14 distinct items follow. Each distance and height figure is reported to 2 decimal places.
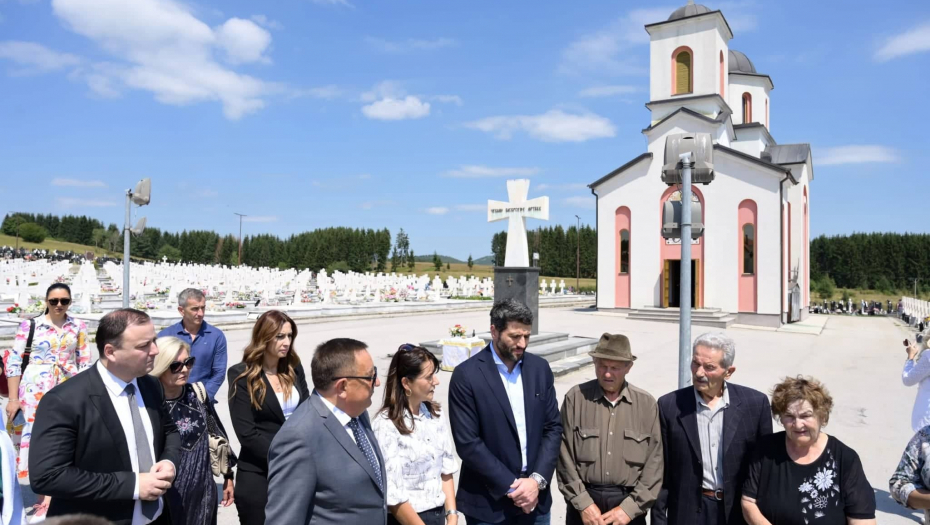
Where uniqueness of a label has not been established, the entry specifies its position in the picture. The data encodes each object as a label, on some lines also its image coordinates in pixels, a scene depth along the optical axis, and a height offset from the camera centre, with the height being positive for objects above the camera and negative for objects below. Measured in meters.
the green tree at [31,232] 81.94 +5.89
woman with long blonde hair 3.04 -0.65
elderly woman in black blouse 2.59 -0.84
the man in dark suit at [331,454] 2.04 -0.64
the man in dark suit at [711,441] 2.93 -0.79
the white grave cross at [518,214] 12.71 +1.52
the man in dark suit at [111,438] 2.21 -0.65
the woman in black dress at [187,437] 2.72 -0.78
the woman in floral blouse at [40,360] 4.34 -0.66
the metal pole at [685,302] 4.82 -0.14
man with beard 3.00 -0.78
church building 23.45 +3.36
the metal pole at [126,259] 8.98 +0.26
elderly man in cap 3.02 -0.88
